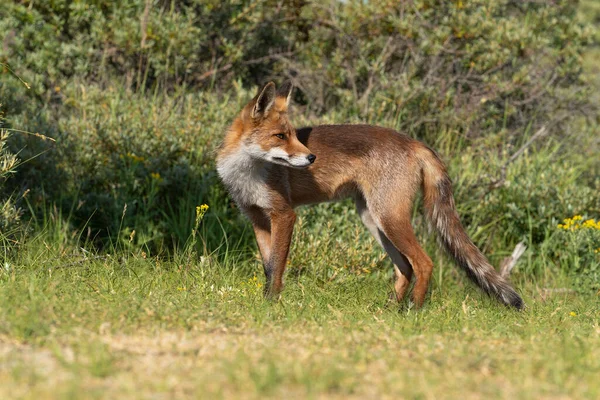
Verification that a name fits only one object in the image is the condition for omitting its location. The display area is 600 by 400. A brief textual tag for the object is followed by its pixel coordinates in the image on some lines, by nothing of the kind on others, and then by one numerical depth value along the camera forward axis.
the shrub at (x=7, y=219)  12.12
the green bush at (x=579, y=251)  13.77
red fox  11.61
